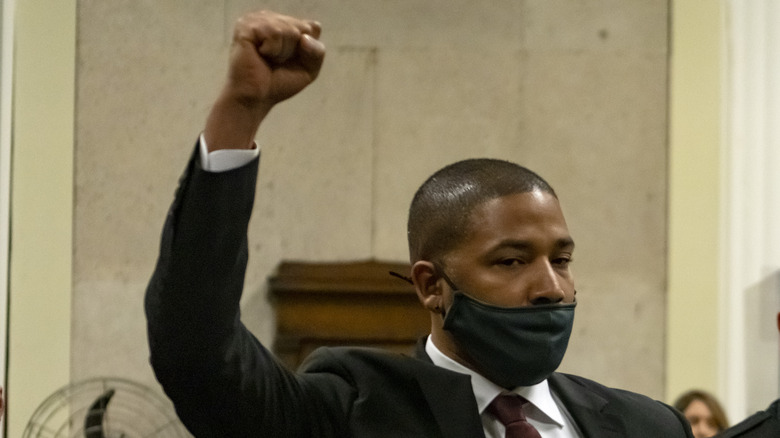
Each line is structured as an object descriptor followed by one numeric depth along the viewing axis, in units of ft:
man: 9.61
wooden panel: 34.19
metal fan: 33.94
